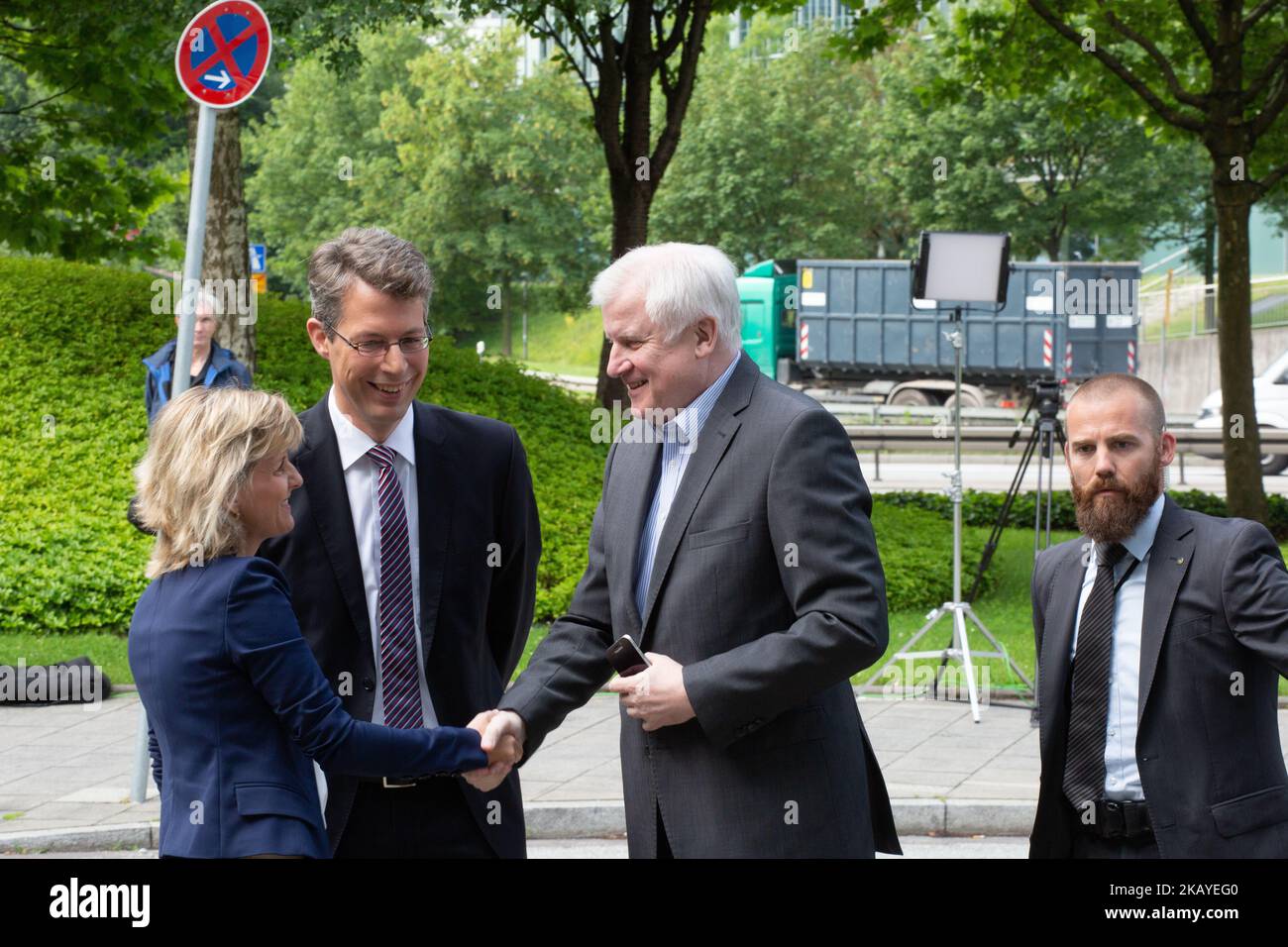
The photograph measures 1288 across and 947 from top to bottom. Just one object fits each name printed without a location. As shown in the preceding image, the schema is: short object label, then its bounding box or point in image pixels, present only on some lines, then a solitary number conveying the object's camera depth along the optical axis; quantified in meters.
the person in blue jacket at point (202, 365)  8.80
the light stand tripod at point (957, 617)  9.07
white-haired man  2.99
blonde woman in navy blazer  2.86
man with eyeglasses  3.29
